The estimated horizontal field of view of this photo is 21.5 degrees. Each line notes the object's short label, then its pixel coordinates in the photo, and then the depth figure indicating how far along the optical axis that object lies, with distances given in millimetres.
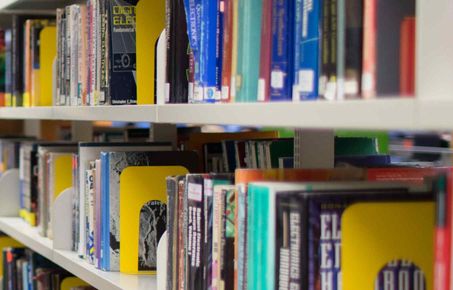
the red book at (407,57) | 1388
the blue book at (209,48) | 1851
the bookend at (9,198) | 3364
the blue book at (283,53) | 1656
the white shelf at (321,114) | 1228
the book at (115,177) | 2343
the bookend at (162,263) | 2087
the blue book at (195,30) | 1894
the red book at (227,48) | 1803
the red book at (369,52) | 1414
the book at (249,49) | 1712
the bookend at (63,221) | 2702
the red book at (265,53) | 1680
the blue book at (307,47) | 1568
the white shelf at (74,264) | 2244
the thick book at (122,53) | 2338
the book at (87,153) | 2472
